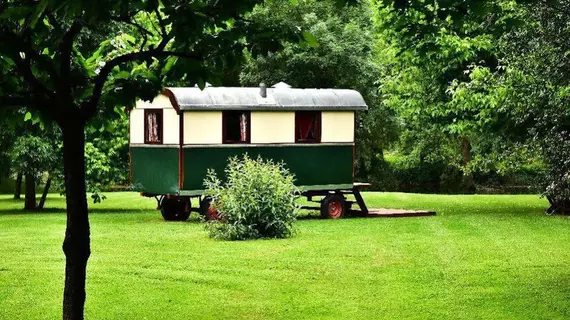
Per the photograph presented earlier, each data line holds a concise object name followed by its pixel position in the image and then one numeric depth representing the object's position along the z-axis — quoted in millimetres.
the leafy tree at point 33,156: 26391
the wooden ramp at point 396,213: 24109
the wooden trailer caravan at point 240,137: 22516
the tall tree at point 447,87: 23714
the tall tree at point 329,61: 37188
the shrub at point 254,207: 18172
